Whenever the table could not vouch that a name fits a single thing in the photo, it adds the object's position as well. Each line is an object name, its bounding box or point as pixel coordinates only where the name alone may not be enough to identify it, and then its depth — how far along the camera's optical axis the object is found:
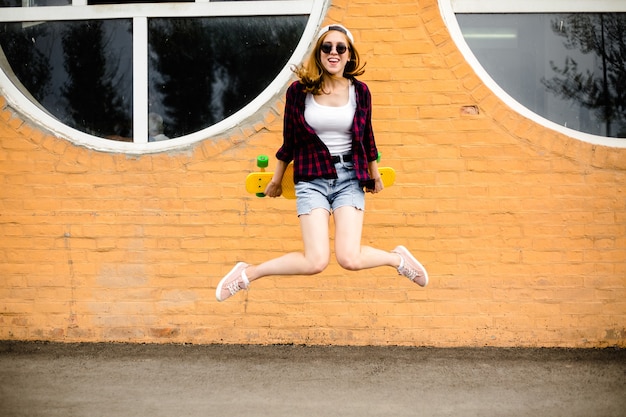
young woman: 3.74
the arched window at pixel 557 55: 5.20
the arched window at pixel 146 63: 5.28
